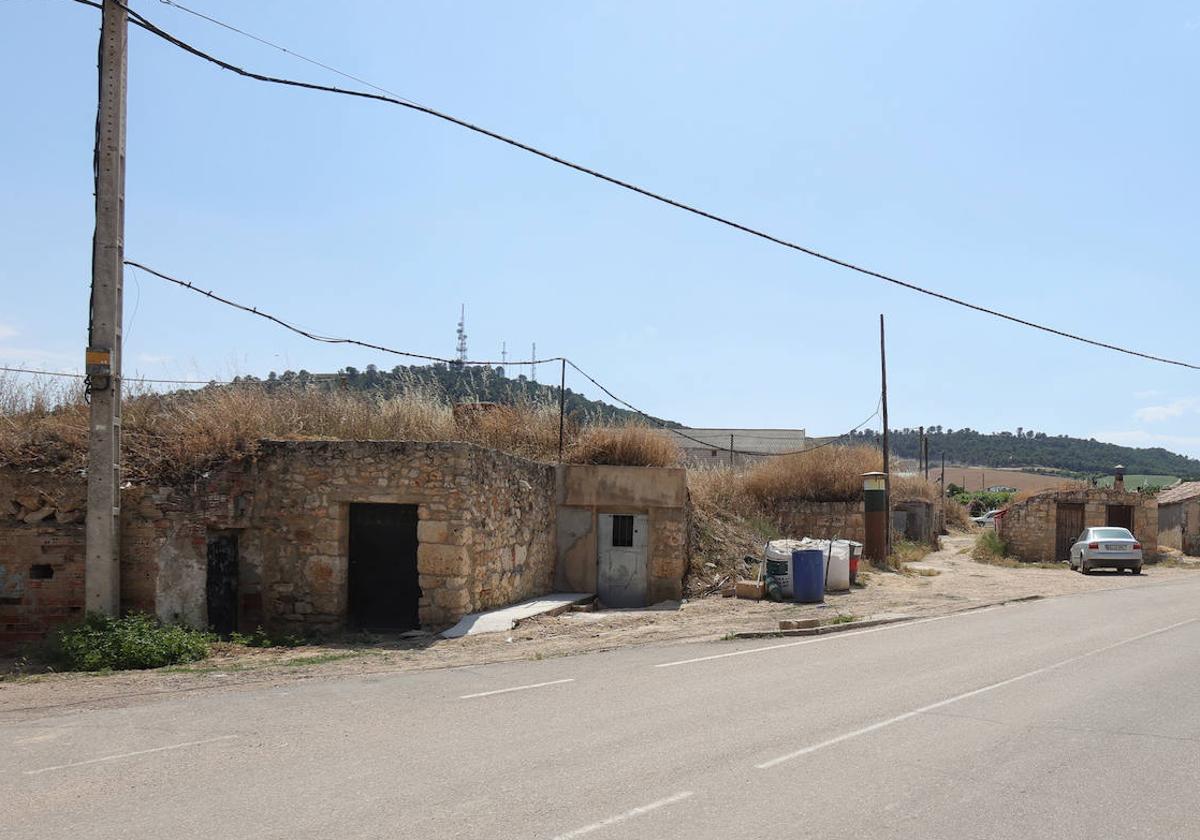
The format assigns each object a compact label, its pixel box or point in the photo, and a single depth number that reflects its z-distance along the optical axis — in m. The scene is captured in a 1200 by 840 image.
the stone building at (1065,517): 34.78
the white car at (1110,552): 30.17
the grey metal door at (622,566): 20.45
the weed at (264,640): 14.05
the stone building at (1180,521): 36.66
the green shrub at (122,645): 11.77
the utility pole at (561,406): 20.62
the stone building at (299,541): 13.39
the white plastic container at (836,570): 21.58
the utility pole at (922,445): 62.72
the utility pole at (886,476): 28.23
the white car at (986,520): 62.59
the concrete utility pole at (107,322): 12.37
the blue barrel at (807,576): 19.61
